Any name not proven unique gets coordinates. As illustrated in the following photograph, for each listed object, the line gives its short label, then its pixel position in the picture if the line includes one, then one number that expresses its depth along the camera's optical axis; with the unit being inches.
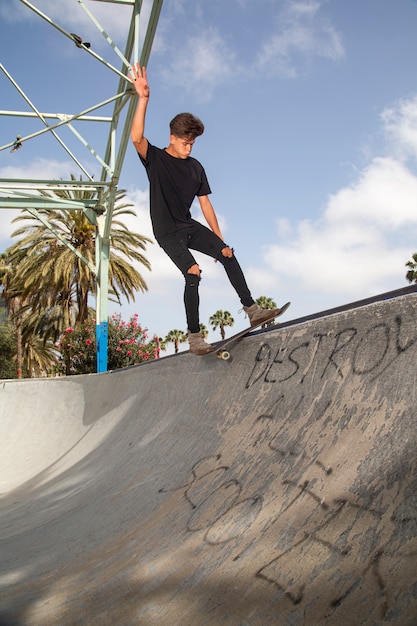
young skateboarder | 142.7
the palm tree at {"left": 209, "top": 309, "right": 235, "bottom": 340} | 2053.4
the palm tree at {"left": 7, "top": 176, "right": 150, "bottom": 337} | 890.7
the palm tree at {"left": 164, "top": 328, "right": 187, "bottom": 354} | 2127.2
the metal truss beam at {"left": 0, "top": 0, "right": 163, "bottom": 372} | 343.3
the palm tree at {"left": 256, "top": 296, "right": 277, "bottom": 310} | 1787.6
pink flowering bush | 669.3
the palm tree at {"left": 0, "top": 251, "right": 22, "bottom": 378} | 1176.3
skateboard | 134.8
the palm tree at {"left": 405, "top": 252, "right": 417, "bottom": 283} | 1162.1
